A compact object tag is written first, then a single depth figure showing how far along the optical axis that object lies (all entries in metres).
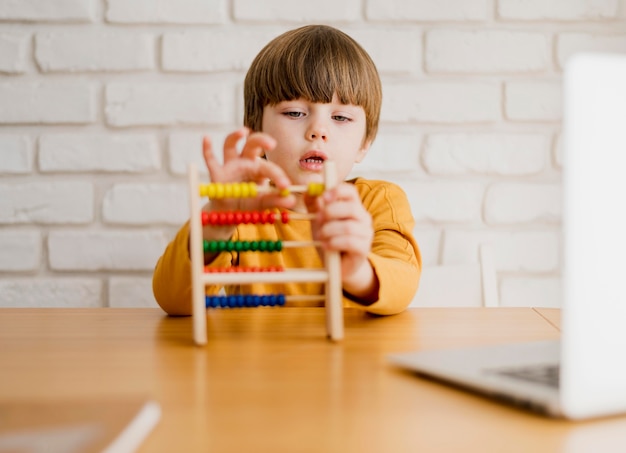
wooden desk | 0.41
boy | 1.18
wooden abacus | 0.73
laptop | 0.40
